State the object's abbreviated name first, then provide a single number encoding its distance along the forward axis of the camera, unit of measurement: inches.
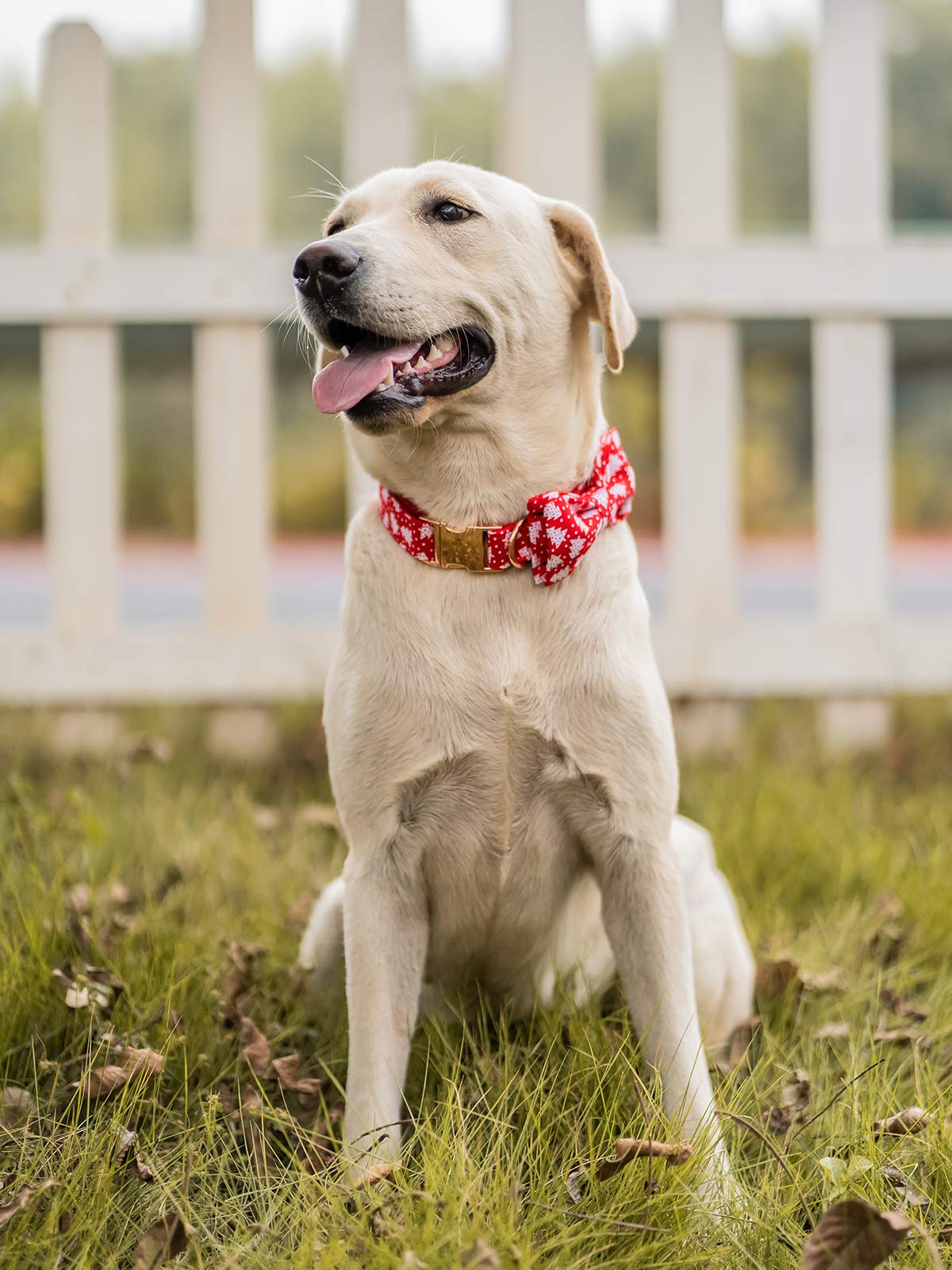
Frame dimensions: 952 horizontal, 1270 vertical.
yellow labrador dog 80.0
